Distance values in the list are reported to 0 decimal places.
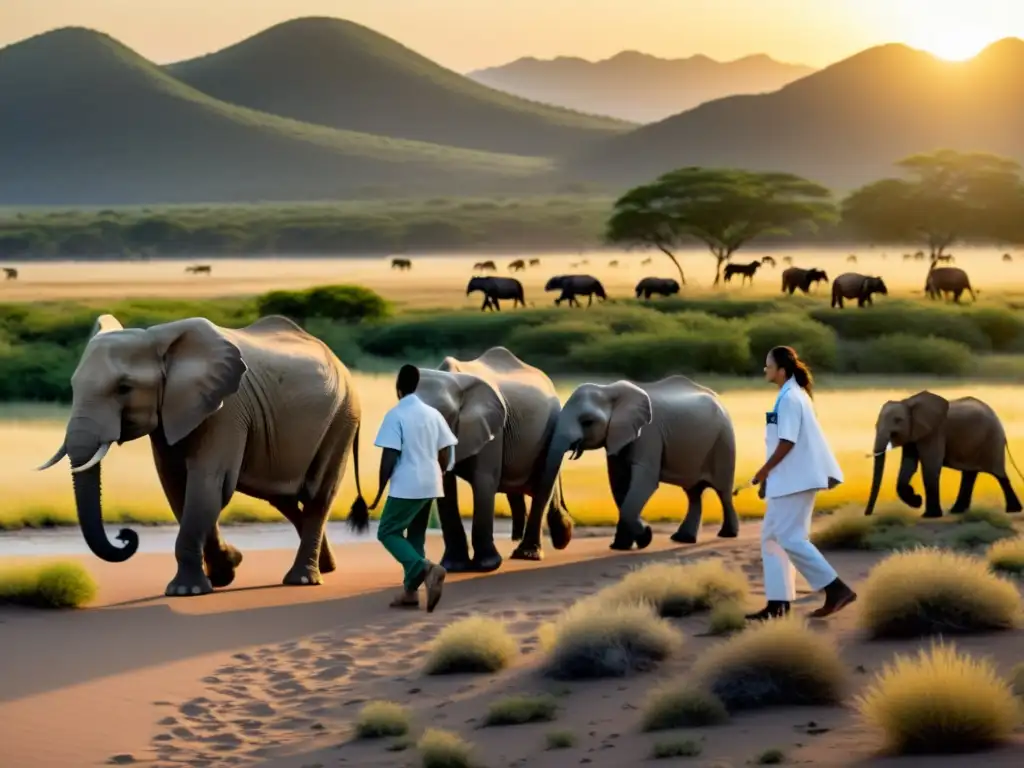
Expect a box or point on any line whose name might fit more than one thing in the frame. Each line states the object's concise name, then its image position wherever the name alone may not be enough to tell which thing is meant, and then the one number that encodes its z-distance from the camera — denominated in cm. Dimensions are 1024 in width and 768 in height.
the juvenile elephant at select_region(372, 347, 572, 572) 1532
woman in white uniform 1159
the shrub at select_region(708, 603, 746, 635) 1197
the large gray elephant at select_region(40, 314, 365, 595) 1391
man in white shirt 1307
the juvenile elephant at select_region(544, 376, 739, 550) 1659
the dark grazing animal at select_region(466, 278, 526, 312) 6012
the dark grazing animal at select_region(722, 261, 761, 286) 6931
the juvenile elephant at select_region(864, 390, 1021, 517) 1888
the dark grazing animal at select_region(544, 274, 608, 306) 6009
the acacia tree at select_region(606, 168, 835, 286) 7331
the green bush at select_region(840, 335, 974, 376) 4531
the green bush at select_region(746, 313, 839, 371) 4603
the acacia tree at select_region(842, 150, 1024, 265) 7844
